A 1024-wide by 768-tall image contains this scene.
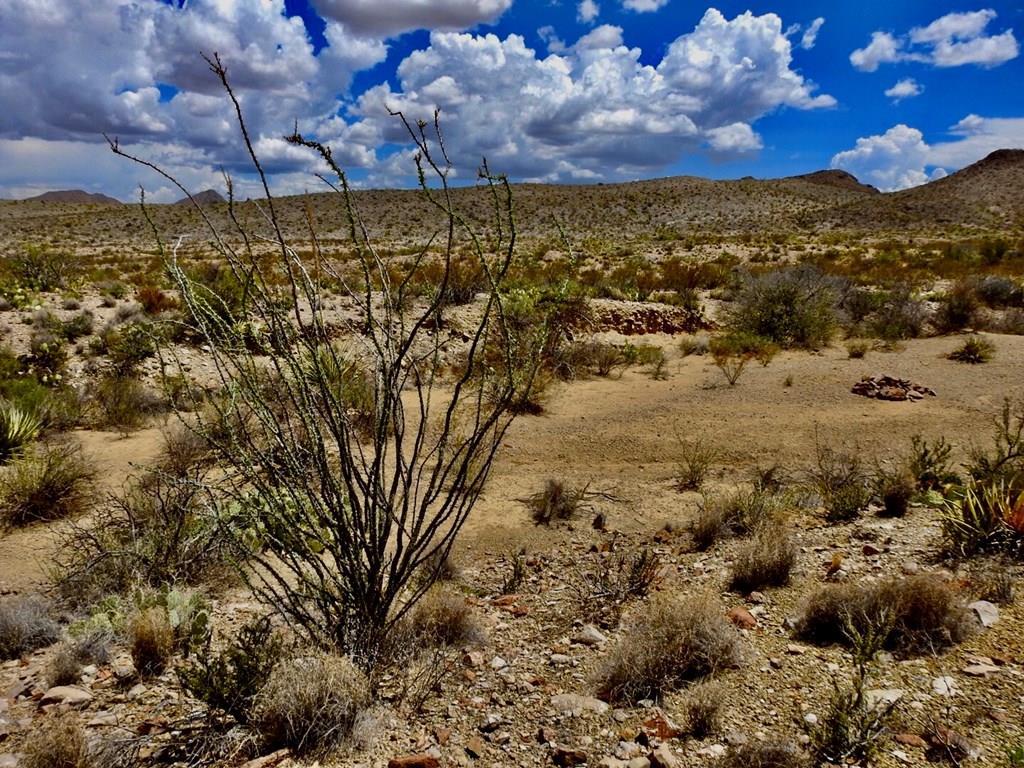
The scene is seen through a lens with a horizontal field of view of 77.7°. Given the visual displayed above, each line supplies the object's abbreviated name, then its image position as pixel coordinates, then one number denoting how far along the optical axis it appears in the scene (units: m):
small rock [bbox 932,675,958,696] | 2.80
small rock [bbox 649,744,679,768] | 2.55
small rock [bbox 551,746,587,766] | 2.66
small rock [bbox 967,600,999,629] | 3.28
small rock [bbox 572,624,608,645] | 3.70
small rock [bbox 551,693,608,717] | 3.00
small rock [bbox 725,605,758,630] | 3.64
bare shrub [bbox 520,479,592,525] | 5.90
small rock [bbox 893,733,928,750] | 2.52
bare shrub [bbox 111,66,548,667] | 2.79
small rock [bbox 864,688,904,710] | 2.71
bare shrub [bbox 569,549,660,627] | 4.04
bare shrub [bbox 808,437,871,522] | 5.15
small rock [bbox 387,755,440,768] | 2.60
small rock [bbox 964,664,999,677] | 2.90
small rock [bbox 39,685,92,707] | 3.05
